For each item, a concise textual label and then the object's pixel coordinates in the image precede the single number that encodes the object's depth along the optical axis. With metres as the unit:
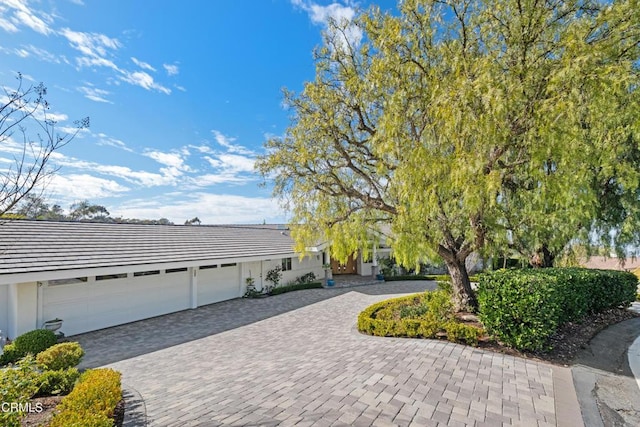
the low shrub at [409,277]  23.42
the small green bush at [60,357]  6.40
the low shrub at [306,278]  22.38
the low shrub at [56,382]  5.61
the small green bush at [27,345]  7.73
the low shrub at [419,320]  8.00
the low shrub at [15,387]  3.15
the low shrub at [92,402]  3.64
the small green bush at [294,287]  18.48
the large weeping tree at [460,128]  6.80
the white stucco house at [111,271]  9.41
